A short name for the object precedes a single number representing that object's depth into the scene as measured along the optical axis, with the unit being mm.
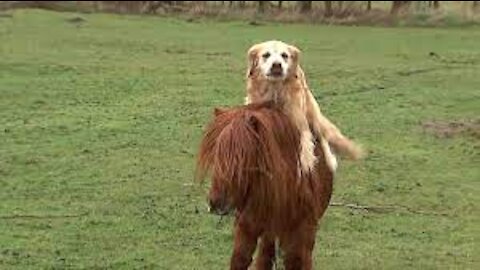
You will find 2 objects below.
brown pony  9844
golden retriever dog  10898
